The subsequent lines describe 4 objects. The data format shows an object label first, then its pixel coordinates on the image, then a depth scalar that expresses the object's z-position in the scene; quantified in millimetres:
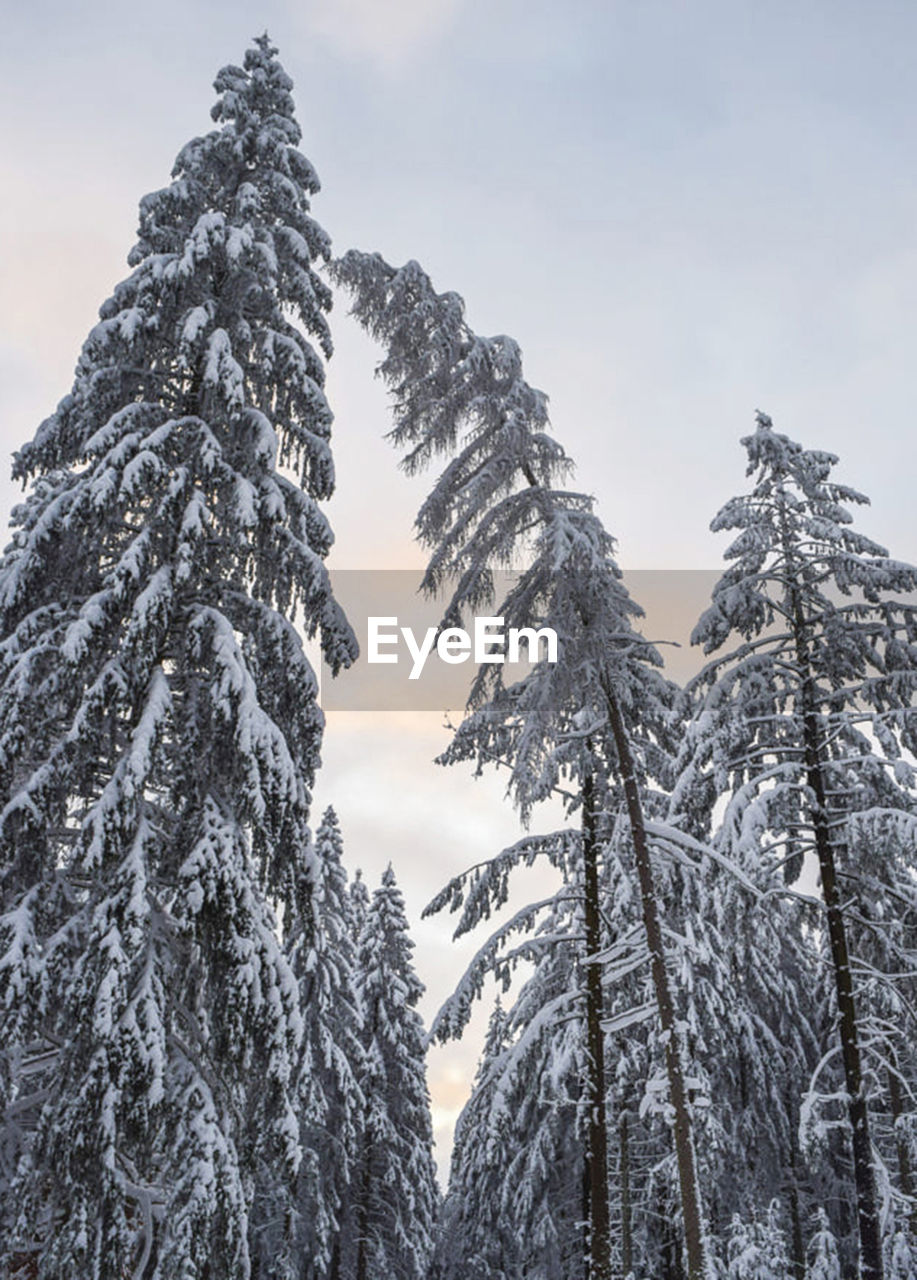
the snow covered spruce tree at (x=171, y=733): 8820
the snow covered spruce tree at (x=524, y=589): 13242
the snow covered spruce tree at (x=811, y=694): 12203
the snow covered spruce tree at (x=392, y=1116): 26438
